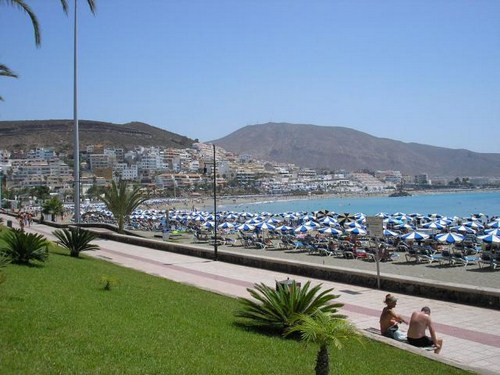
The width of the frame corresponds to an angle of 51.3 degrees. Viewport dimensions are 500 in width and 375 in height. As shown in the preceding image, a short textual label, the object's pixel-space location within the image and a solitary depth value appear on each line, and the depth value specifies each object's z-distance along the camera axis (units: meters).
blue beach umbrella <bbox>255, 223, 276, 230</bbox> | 31.29
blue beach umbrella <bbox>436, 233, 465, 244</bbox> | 21.92
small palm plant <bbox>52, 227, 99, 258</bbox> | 16.73
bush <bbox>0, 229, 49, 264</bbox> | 11.92
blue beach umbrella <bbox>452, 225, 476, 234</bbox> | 29.12
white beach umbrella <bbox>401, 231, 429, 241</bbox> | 22.70
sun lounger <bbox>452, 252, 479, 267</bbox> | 19.77
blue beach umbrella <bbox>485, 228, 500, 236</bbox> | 22.27
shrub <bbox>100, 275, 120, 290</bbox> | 9.73
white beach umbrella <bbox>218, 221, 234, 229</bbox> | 35.03
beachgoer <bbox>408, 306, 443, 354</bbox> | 7.01
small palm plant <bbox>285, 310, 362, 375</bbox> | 4.34
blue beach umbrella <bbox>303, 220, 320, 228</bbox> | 31.16
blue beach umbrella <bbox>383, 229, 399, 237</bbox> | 25.36
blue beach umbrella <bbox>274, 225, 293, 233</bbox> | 31.81
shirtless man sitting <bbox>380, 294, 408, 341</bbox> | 7.60
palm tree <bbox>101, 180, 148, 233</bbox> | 34.47
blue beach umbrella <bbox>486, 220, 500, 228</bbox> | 29.83
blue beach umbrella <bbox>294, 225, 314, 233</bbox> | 30.37
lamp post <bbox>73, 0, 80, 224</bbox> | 30.91
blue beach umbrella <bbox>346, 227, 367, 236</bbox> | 27.31
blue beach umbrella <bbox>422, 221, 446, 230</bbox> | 32.16
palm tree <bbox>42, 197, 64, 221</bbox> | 49.07
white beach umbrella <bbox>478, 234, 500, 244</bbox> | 20.45
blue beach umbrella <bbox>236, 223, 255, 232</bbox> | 31.53
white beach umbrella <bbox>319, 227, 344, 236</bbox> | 27.95
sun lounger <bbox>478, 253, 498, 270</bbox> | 18.45
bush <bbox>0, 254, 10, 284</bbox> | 8.74
